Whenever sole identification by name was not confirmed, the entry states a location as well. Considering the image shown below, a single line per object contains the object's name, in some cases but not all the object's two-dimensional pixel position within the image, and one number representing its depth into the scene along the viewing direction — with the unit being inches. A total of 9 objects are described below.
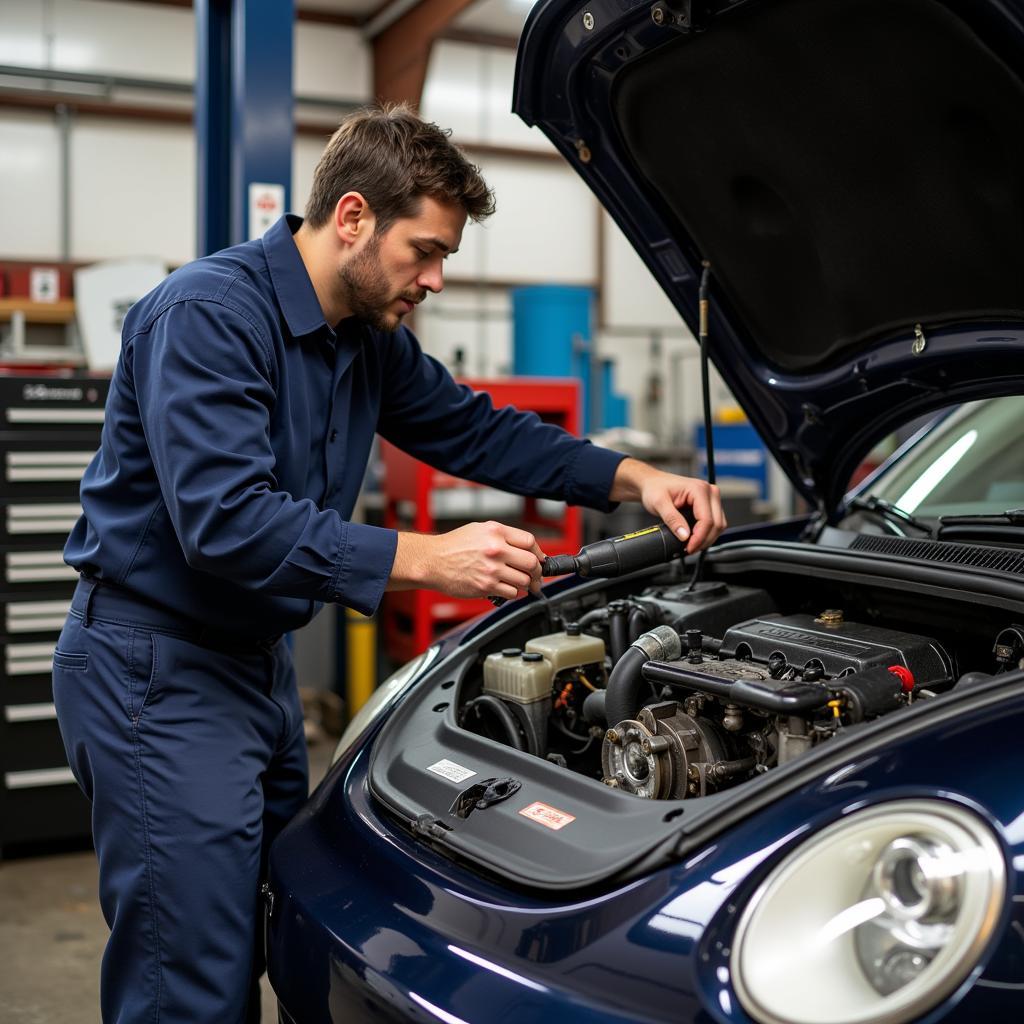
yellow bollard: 166.7
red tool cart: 166.1
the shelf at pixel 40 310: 277.9
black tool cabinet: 119.9
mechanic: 53.6
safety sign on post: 117.4
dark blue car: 36.9
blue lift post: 115.4
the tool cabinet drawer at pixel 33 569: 120.3
